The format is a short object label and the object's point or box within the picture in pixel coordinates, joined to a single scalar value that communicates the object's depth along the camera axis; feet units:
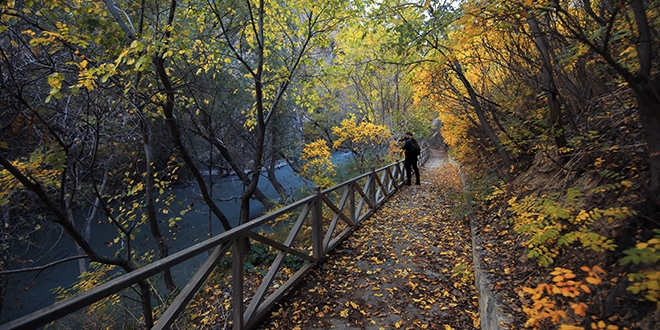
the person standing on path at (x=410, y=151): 28.07
